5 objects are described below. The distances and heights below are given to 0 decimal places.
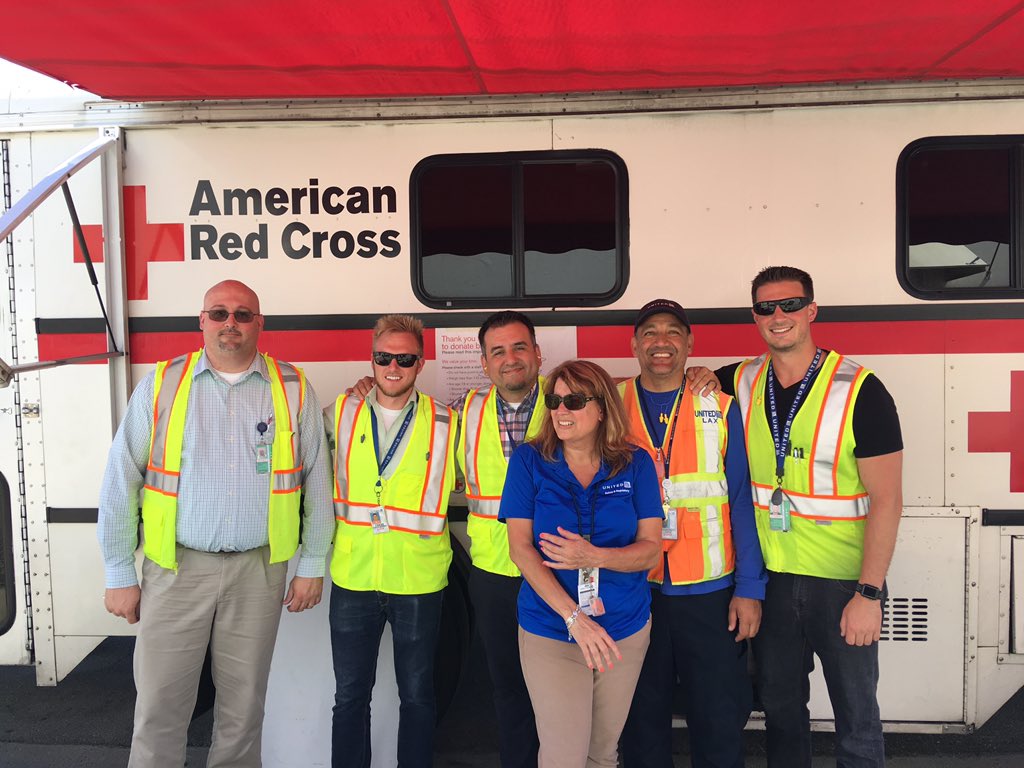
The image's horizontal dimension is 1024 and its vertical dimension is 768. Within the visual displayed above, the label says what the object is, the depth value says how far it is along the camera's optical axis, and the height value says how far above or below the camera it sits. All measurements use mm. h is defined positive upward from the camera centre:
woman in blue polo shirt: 2061 -578
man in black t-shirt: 2277 -514
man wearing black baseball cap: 2371 -693
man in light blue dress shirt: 2459 -623
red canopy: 2230 +1101
